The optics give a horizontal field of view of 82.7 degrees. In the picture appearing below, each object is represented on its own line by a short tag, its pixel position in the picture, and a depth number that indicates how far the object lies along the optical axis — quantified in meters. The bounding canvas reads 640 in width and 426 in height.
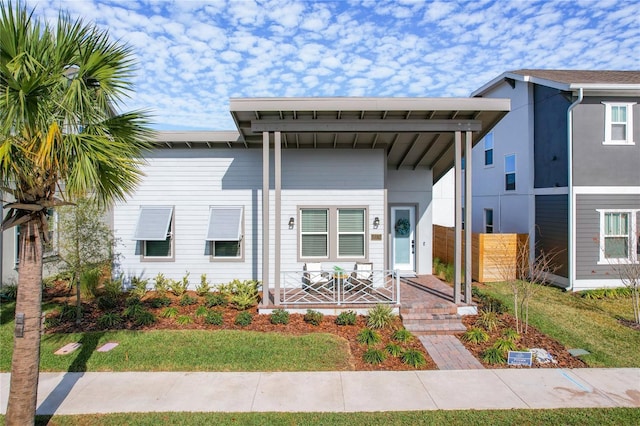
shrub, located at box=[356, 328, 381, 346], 6.88
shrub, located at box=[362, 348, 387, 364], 6.18
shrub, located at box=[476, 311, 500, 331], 7.54
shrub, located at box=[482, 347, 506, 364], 6.24
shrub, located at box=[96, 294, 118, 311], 8.74
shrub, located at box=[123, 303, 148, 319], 8.07
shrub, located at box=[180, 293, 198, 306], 9.11
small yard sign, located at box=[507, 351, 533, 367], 6.15
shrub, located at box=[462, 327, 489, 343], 7.08
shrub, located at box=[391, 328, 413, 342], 7.02
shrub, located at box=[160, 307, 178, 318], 8.23
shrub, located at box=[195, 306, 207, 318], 8.30
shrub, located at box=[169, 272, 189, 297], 9.94
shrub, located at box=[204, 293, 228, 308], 8.95
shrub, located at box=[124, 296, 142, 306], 8.92
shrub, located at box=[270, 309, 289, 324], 7.81
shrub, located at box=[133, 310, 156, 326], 7.77
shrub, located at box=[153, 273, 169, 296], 10.05
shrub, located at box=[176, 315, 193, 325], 7.82
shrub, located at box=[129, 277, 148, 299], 9.68
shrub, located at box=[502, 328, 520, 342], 7.02
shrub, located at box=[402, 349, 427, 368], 6.12
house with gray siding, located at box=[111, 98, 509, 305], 10.29
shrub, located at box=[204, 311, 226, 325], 7.81
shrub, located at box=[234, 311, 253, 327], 7.70
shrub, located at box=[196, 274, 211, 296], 9.94
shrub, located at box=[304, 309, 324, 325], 7.85
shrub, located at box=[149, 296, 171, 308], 9.02
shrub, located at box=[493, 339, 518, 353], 6.57
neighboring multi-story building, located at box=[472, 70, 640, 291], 10.91
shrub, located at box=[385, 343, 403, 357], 6.46
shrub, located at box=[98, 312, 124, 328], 7.67
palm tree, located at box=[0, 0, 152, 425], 3.75
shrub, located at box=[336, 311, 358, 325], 7.82
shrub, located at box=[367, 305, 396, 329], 7.62
